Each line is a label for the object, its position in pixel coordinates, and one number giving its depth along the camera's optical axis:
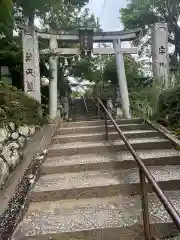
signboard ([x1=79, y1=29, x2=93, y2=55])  5.86
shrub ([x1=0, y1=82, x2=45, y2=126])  2.87
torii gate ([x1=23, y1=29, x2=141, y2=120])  5.20
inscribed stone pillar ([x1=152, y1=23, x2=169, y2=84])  5.62
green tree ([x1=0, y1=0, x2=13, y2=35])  3.30
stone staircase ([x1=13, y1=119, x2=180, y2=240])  1.63
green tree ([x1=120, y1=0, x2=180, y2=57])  8.96
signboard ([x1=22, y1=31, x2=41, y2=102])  5.18
